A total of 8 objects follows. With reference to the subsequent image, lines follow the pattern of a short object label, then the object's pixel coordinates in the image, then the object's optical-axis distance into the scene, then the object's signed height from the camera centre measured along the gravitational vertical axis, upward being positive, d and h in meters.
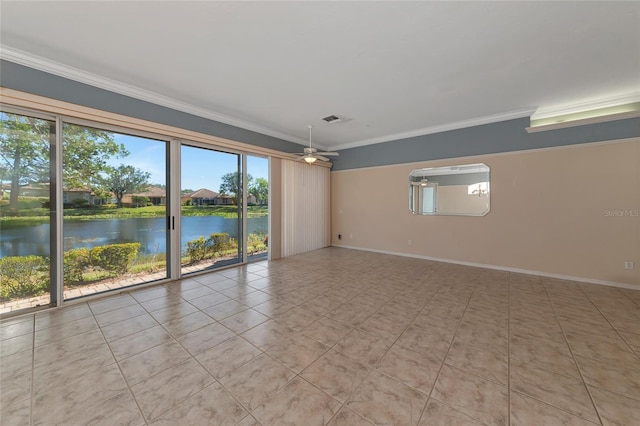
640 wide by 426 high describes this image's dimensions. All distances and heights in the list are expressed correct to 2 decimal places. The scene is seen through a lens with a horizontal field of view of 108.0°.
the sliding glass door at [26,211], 2.67 +0.03
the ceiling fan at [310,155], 4.74 +1.19
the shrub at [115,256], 3.37 -0.65
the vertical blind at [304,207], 5.86 +0.15
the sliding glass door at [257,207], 5.17 +0.13
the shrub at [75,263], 3.11 -0.69
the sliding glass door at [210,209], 4.20 +0.08
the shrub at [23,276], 2.70 -0.76
